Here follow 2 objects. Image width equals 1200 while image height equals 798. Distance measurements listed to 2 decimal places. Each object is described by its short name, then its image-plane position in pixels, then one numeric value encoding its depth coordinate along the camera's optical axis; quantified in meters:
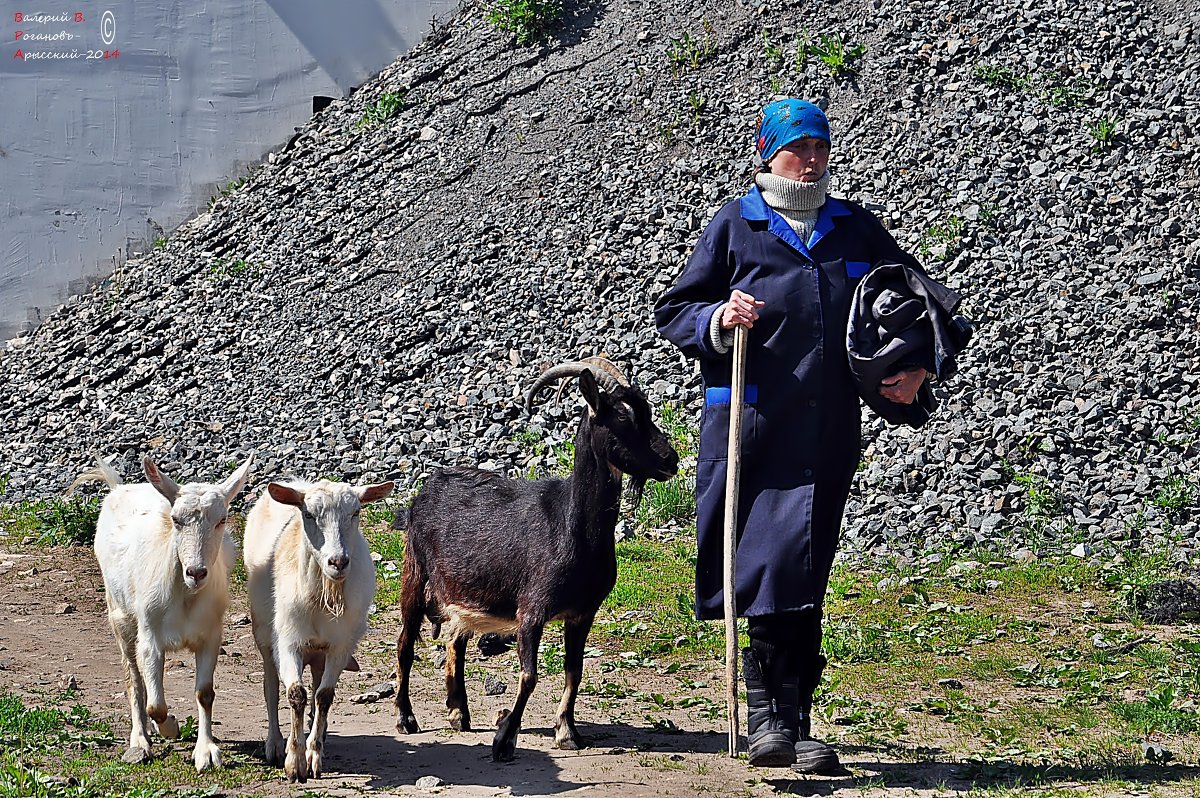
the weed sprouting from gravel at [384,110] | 18.11
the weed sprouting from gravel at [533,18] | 18.22
